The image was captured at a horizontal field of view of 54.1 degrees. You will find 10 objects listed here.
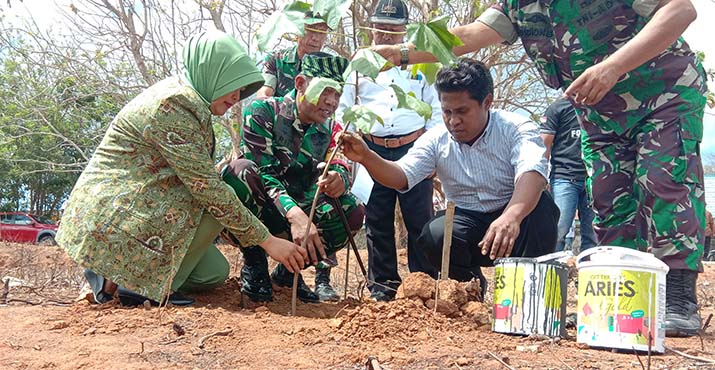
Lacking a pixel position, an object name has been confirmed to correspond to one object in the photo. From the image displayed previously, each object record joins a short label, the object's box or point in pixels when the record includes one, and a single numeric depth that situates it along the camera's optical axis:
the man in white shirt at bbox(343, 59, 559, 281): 2.90
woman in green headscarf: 2.63
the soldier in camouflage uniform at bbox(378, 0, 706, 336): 2.34
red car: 17.95
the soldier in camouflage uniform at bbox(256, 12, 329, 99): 3.79
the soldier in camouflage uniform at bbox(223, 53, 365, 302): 2.99
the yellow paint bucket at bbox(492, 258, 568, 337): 2.15
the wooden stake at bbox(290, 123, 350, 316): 2.52
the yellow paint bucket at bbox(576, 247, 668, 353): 1.95
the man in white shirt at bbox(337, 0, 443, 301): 3.55
